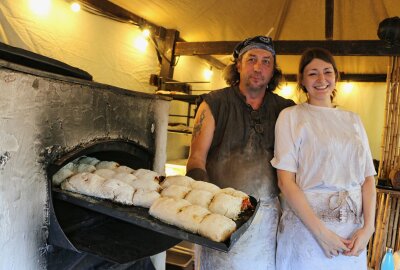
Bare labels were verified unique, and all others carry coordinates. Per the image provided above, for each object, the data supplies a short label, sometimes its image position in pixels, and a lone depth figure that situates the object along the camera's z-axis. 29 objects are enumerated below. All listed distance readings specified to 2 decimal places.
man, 1.74
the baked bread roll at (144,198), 1.10
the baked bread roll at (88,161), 1.45
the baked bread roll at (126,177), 1.24
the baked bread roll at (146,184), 1.19
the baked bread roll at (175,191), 1.15
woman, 1.56
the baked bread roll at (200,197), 1.11
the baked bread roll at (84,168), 1.33
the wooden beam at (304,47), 3.16
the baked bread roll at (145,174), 1.28
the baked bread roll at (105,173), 1.28
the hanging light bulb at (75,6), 2.91
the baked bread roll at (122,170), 1.38
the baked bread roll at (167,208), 0.98
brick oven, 0.97
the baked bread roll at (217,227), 0.85
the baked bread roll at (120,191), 1.11
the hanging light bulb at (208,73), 5.69
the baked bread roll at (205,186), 1.20
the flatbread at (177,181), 1.25
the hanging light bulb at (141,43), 3.84
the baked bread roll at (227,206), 1.02
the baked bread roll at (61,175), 1.21
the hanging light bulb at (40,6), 2.56
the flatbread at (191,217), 0.93
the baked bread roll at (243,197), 1.08
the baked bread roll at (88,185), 1.12
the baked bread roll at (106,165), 1.44
